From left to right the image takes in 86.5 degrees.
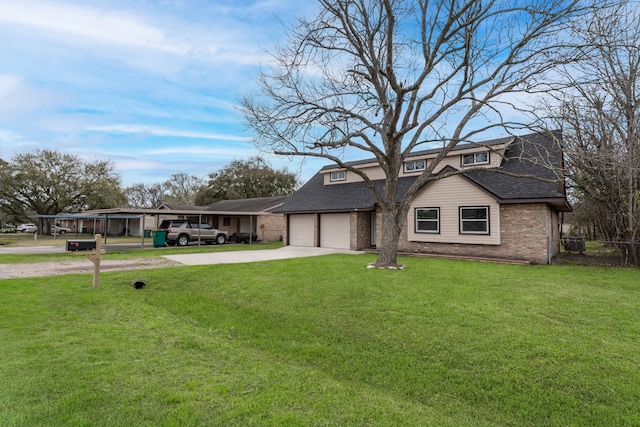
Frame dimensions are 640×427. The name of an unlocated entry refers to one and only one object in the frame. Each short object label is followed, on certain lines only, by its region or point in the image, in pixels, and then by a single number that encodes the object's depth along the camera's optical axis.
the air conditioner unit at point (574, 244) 16.42
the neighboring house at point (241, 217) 22.40
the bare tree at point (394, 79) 10.43
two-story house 13.22
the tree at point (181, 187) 55.00
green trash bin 21.05
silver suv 21.92
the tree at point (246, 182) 45.97
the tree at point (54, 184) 33.72
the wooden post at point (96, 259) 8.54
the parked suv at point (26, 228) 48.32
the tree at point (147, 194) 55.53
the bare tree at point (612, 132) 10.19
